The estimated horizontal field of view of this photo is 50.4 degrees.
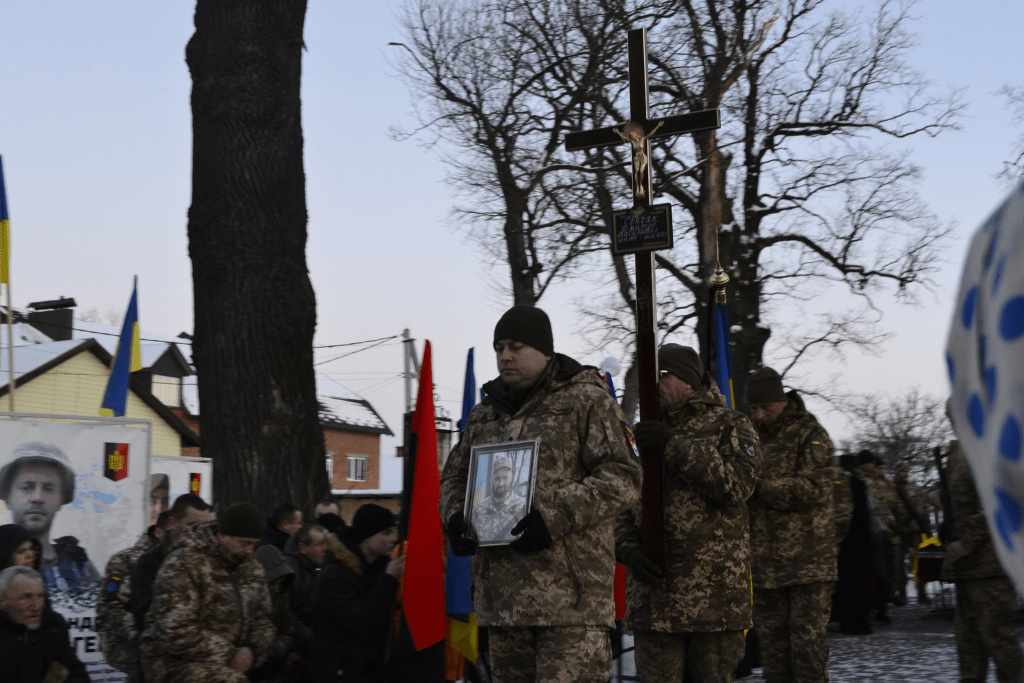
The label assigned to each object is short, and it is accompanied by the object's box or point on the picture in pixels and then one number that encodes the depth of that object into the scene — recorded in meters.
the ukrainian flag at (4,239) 9.78
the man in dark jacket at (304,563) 6.94
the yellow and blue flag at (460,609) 5.83
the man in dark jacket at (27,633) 5.50
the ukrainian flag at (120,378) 12.30
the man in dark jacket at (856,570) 10.47
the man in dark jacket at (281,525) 7.98
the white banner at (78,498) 7.13
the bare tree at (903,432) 49.00
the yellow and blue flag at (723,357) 8.41
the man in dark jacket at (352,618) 5.70
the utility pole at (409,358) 35.06
